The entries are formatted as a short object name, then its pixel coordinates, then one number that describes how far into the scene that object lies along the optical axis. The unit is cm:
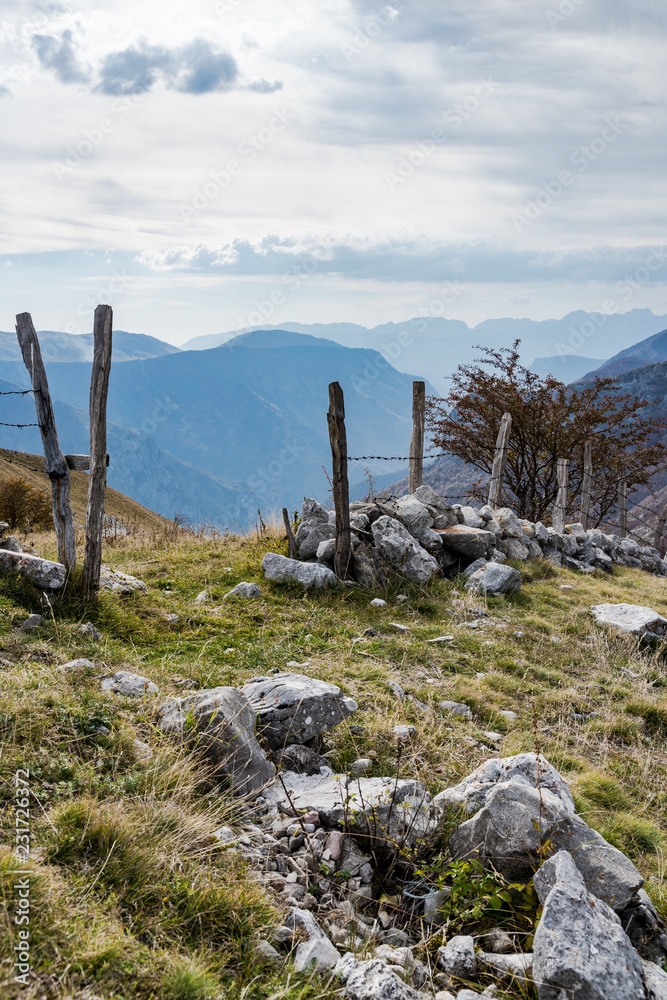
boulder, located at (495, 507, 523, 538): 1248
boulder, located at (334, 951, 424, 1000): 246
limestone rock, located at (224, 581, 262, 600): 856
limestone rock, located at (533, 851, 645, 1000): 248
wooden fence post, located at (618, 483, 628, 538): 2264
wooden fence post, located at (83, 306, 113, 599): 728
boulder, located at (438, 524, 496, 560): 1078
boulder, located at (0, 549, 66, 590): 673
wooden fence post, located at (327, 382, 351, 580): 941
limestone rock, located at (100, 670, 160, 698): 471
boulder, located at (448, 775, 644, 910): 317
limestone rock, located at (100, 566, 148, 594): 782
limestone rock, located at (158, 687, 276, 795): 389
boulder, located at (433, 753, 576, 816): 378
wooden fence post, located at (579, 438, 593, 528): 1938
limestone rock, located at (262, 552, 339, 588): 918
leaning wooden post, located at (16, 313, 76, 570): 736
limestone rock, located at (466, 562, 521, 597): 994
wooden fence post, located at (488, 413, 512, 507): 1483
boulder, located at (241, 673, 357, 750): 462
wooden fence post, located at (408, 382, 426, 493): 1247
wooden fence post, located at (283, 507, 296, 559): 1015
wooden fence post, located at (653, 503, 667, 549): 2217
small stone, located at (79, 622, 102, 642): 612
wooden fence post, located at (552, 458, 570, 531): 1549
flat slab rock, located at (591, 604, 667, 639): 877
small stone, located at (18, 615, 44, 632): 586
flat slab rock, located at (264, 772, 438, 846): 358
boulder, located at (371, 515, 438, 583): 962
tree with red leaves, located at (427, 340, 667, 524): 2064
